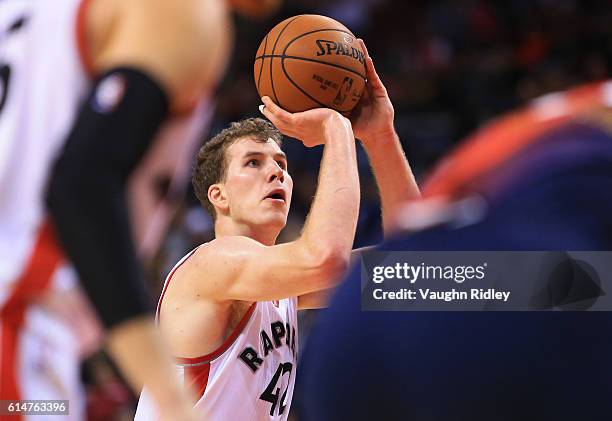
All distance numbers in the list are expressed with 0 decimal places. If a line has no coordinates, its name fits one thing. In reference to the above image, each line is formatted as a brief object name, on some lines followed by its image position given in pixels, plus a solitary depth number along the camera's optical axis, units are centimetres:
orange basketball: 609
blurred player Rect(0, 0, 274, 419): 557
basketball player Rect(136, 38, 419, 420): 614
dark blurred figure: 400
